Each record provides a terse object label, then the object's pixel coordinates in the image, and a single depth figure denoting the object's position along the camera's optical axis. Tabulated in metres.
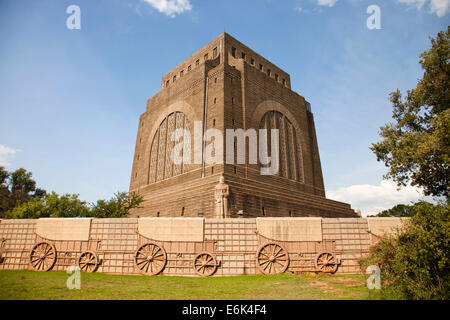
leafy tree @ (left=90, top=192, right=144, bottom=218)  23.05
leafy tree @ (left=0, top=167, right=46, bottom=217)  42.32
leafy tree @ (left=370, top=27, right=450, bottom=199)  16.48
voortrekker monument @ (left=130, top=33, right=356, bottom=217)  23.95
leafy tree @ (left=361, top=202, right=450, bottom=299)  7.94
